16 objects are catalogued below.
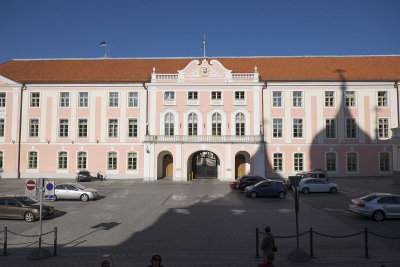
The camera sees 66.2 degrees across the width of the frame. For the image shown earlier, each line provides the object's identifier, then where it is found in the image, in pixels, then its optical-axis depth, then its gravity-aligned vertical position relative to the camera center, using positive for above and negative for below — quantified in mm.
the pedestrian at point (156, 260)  6648 -2368
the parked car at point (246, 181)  26530 -2556
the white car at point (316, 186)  25125 -2815
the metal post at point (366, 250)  10457 -3359
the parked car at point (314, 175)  27930 -2148
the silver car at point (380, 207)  15594 -2797
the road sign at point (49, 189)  11913 -1487
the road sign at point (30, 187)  11844 -1406
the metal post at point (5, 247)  10844 -3406
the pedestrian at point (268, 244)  9094 -2745
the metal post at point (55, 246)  10766 -3371
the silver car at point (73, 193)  21922 -2996
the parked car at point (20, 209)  15930 -3042
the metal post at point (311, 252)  10473 -3439
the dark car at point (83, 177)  33000 -2790
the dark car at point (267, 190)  23109 -2898
